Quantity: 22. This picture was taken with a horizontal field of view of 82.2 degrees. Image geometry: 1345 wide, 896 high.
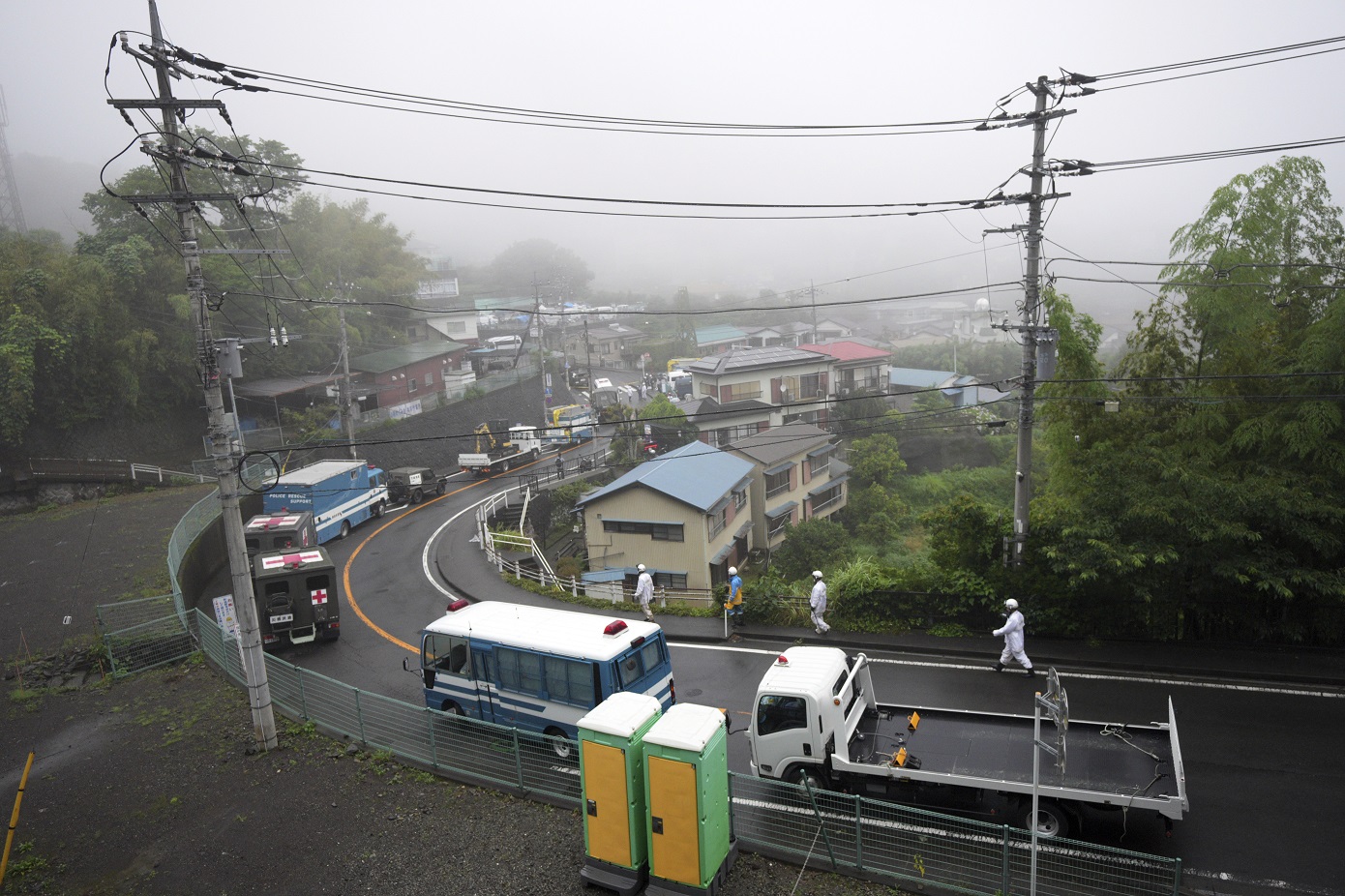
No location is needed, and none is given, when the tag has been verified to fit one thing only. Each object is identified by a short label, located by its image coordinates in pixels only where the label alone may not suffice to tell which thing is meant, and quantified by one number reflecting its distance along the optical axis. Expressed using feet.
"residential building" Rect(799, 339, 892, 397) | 152.35
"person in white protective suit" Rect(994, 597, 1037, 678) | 41.14
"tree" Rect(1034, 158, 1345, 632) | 41.19
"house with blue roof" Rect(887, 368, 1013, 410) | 157.07
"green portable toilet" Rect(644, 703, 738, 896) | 24.66
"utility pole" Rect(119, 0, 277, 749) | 33.65
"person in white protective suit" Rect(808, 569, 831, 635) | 49.44
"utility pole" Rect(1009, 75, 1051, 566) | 44.19
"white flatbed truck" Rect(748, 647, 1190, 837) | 27.02
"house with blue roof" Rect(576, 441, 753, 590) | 79.56
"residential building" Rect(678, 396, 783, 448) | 128.16
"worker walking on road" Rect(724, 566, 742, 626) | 53.11
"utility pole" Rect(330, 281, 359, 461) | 114.66
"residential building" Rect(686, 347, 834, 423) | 133.69
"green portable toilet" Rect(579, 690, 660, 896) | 25.63
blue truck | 89.97
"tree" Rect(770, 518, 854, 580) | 81.11
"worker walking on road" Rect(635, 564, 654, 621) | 55.67
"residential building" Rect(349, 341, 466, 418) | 146.82
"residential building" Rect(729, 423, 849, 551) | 99.76
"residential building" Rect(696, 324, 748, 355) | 234.58
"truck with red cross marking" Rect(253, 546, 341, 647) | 55.52
